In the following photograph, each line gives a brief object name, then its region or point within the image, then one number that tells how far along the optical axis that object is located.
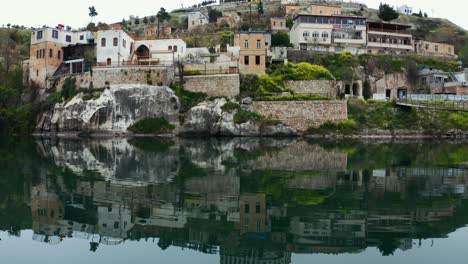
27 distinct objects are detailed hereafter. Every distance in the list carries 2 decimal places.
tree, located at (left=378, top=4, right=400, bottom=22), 88.12
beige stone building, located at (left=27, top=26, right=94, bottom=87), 67.43
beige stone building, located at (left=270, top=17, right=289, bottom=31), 87.37
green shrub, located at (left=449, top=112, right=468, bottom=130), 56.12
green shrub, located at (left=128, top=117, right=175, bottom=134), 58.16
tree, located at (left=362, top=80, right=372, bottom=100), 68.44
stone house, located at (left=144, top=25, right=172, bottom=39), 84.54
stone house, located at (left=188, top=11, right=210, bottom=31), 97.81
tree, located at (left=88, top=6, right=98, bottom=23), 113.94
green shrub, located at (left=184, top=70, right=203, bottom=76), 61.12
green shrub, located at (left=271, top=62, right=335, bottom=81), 60.59
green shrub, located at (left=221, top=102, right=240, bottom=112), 55.84
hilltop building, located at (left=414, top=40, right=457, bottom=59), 82.25
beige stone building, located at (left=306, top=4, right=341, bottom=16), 92.26
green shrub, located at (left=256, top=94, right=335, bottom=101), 56.53
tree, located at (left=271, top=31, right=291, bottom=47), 75.25
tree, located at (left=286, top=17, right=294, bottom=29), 89.12
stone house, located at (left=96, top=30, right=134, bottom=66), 62.78
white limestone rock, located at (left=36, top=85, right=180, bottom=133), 58.56
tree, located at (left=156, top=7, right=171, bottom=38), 111.02
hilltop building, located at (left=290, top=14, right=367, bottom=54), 75.38
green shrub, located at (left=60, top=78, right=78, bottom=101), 62.83
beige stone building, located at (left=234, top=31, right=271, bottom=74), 61.06
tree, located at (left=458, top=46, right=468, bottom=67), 82.12
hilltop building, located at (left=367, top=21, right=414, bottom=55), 78.00
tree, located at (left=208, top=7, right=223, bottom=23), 103.06
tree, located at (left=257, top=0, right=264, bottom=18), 100.90
